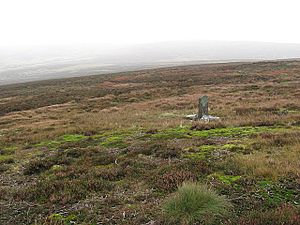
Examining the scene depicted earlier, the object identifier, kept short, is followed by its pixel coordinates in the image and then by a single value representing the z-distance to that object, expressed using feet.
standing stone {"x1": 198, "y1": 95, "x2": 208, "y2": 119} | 64.19
